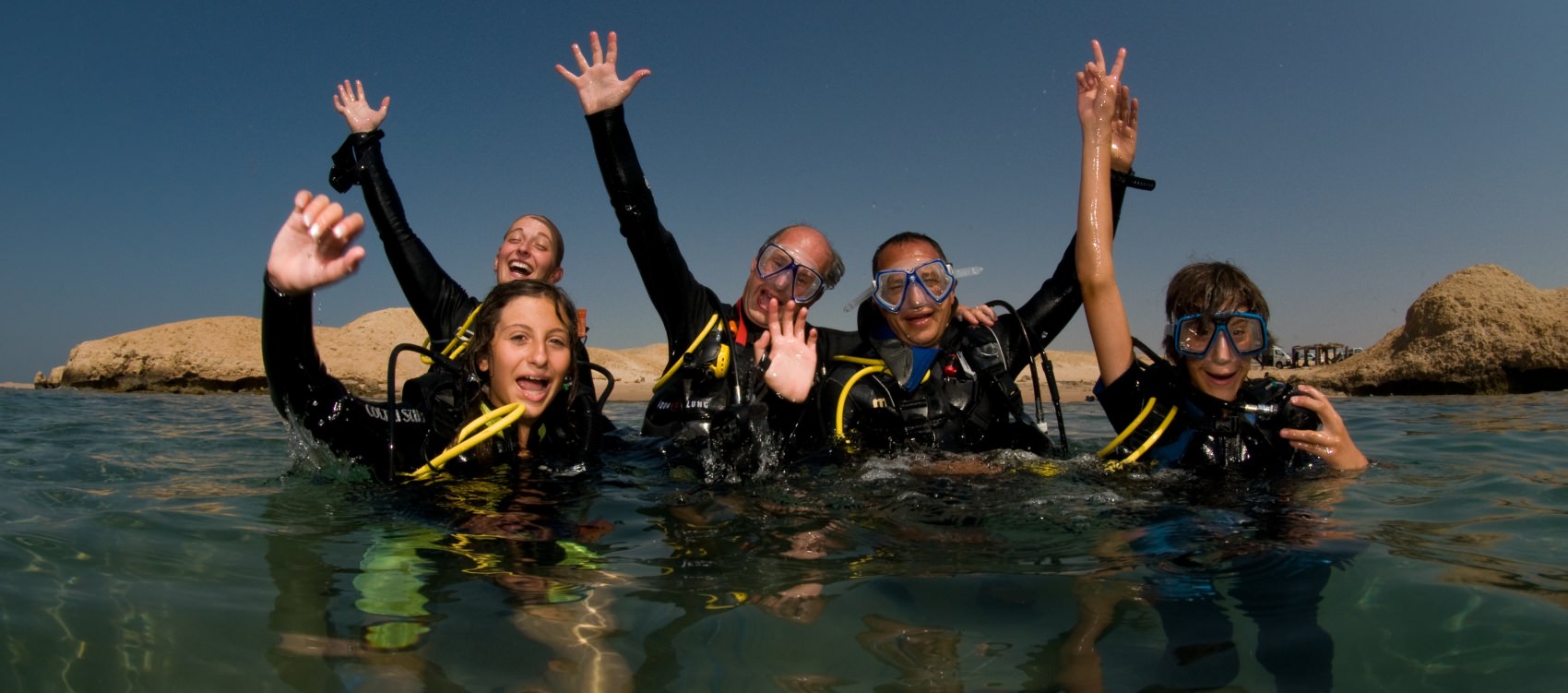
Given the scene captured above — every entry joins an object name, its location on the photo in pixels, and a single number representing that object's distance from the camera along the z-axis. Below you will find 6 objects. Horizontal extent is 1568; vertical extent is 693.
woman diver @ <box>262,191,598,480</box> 2.59
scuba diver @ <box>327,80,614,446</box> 4.93
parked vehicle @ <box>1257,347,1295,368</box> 19.36
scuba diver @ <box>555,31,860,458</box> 4.23
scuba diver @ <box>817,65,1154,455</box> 3.94
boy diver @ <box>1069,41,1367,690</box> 3.05
